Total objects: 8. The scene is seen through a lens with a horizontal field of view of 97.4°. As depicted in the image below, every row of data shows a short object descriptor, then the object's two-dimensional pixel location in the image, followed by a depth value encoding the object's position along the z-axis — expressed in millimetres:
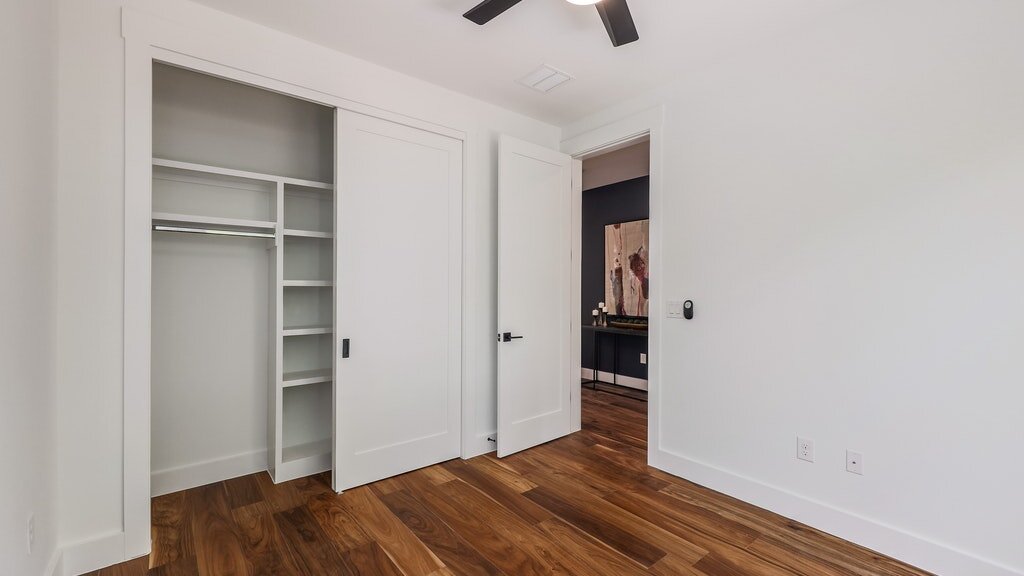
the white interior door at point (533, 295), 3332
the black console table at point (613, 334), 5066
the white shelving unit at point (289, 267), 2711
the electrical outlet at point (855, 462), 2211
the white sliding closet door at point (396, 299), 2734
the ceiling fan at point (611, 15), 1862
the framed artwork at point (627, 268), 5289
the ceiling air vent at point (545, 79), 2908
